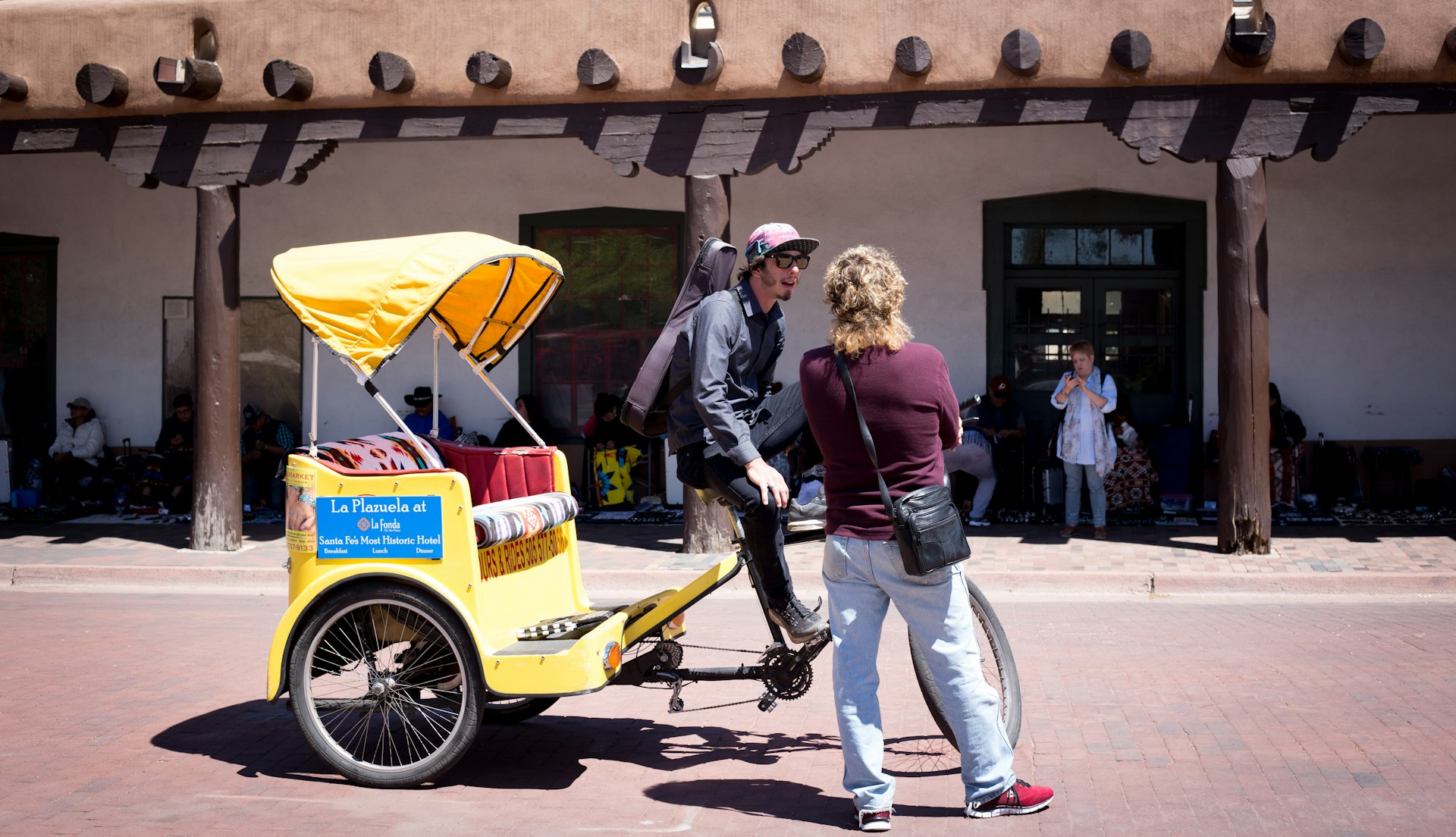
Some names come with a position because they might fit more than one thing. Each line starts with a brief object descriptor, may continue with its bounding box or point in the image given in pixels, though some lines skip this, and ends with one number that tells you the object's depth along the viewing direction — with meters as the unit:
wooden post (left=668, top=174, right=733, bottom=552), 11.13
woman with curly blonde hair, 4.46
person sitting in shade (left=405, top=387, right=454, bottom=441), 14.30
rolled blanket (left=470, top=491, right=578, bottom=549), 5.35
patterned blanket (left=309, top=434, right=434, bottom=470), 5.70
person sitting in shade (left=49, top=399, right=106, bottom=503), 15.01
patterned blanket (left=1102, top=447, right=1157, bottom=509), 13.30
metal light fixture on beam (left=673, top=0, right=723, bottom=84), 10.86
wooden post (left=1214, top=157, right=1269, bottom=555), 10.63
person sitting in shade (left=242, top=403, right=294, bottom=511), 14.41
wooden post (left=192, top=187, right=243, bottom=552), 11.73
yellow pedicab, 5.16
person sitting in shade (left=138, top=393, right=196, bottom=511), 14.31
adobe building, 10.68
